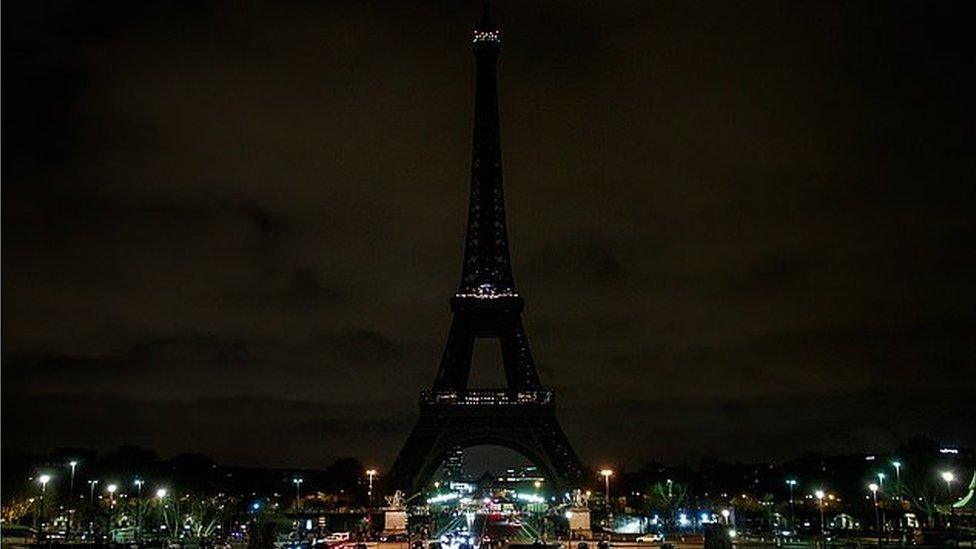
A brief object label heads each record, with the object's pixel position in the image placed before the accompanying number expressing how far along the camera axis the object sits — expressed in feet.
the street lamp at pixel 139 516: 215.53
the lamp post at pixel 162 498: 243.81
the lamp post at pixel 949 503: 196.05
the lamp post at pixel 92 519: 252.42
